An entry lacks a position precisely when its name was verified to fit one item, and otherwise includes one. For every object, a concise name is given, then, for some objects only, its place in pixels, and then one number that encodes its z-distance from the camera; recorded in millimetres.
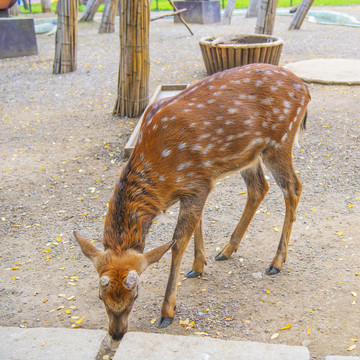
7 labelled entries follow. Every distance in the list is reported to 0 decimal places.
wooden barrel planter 7500
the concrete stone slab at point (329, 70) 7777
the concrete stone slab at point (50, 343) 2568
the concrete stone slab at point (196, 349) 2504
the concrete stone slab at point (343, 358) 2443
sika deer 2617
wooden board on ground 7078
